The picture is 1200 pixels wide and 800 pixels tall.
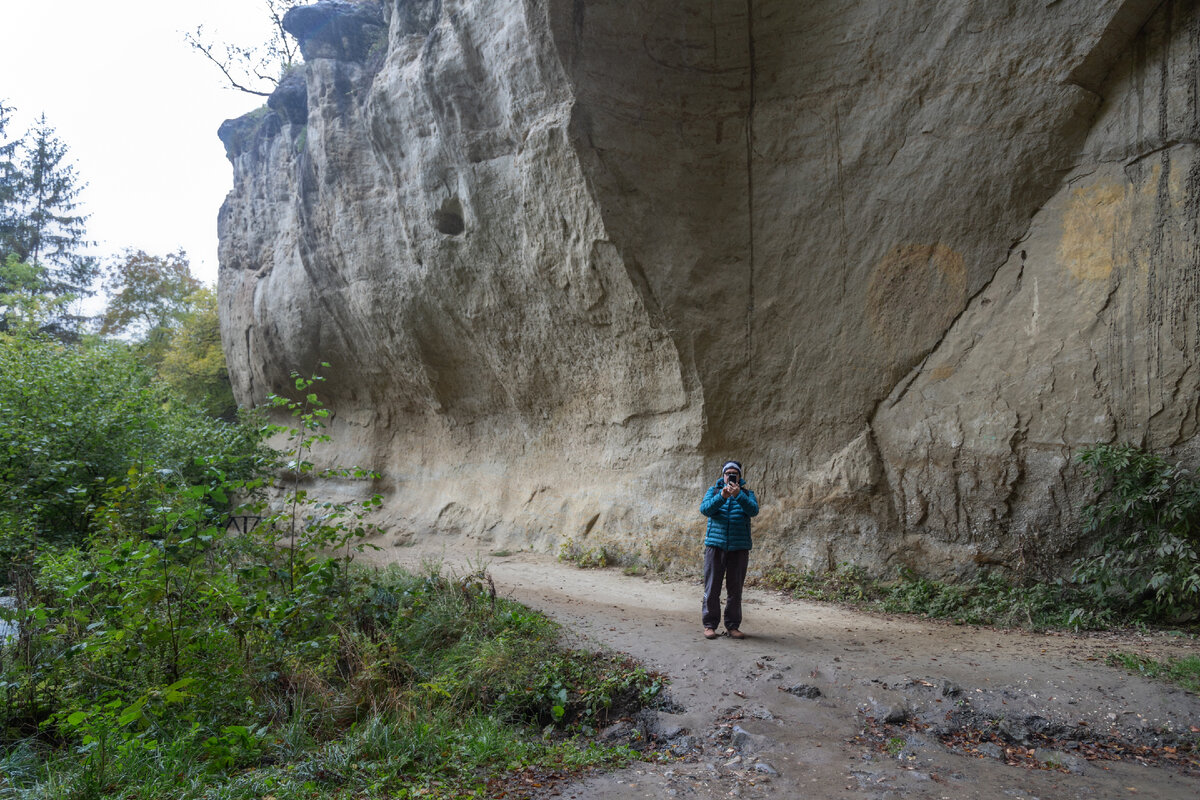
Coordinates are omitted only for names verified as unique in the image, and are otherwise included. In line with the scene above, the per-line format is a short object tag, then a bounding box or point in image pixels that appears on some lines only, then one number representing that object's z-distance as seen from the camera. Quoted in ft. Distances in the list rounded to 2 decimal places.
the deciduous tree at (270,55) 59.21
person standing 18.19
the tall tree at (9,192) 82.14
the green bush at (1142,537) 18.26
